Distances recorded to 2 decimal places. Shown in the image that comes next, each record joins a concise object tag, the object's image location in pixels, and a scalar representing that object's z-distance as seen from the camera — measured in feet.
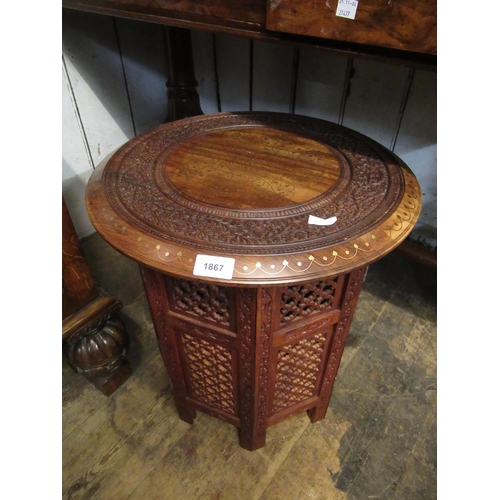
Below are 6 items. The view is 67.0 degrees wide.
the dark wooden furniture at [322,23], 1.90
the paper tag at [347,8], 2.00
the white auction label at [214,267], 1.89
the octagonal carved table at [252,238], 2.00
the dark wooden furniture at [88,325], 3.15
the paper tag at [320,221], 2.14
